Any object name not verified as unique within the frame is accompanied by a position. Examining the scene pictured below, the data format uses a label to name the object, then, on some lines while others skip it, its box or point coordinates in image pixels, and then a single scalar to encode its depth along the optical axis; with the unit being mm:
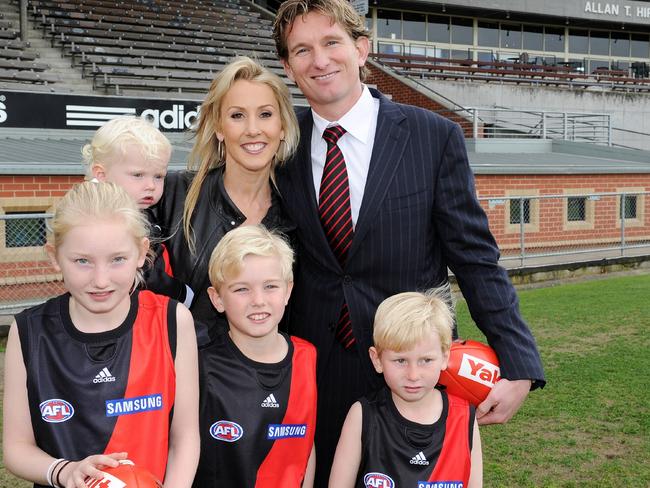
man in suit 2762
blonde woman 2889
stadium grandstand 12383
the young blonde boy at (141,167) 2875
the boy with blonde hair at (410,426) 2682
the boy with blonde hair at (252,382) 2662
